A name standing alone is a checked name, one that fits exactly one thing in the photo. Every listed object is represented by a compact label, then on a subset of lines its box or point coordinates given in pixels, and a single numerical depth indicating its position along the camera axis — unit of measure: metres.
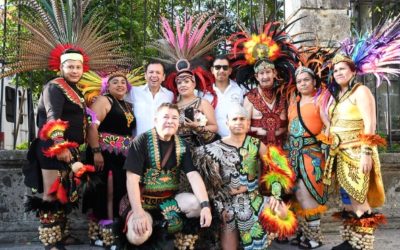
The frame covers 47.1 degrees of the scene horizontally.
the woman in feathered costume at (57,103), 3.83
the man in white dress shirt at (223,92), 4.72
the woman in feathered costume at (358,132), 4.03
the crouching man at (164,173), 3.69
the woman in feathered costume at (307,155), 4.39
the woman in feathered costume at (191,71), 4.45
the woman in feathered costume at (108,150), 4.27
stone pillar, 5.68
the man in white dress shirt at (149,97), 4.56
